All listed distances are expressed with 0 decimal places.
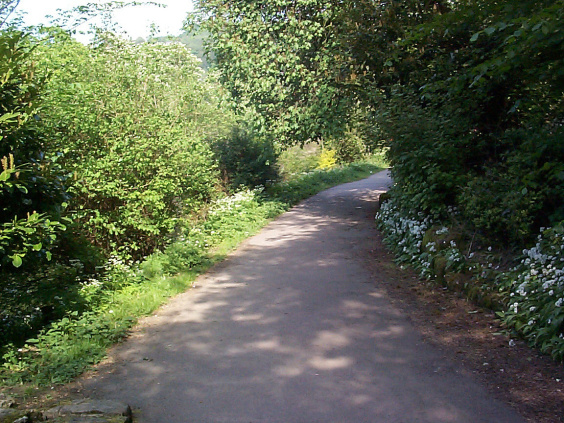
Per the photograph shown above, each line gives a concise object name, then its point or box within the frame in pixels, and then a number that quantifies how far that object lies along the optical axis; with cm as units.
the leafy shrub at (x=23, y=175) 616
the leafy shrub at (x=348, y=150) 3669
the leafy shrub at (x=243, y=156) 1898
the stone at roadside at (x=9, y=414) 461
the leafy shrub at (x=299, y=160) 2838
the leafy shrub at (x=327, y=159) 3731
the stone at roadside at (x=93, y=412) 468
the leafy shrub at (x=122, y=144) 1049
